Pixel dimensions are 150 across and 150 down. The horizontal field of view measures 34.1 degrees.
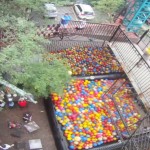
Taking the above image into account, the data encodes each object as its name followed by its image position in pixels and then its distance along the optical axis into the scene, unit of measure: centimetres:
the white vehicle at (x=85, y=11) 2316
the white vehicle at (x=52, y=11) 1904
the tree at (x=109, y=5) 2140
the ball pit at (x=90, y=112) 1184
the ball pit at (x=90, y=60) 1546
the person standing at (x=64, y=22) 1692
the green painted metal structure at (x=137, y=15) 1846
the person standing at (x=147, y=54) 1434
